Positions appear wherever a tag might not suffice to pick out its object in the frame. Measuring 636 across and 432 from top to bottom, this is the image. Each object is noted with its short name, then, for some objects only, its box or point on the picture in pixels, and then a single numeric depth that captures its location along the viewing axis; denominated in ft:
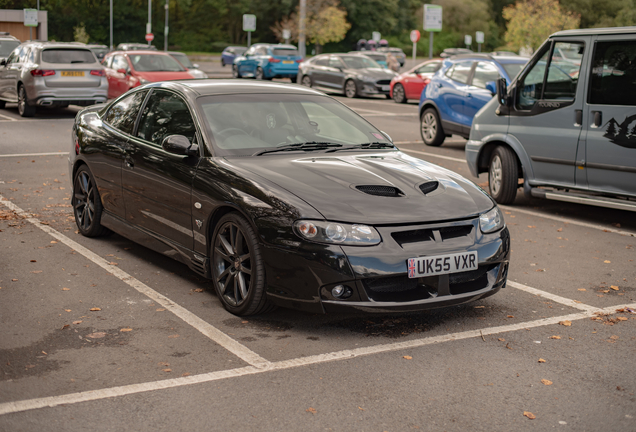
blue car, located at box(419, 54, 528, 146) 48.65
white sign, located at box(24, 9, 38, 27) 166.71
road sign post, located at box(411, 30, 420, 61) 140.30
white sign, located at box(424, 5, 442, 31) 139.50
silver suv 61.98
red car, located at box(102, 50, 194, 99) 70.64
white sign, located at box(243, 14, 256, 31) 194.90
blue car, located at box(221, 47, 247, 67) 204.03
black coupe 15.66
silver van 26.63
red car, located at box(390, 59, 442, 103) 83.85
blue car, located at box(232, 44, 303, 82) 124.36
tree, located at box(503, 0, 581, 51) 175.42
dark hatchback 94.94
